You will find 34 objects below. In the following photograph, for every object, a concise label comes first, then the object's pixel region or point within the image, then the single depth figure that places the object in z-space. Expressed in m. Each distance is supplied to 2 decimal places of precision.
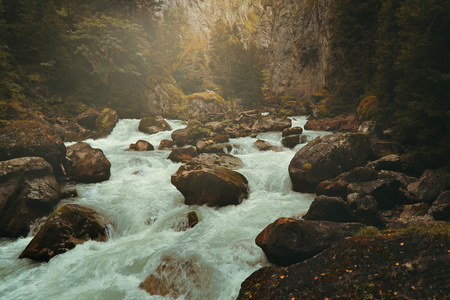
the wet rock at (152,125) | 25.55
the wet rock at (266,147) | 18.99
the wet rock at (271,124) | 24.92
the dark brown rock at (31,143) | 11.34
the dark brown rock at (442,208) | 7.07
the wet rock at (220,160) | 14.89
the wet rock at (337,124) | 19.59
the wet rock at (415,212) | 7.54
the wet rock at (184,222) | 8.94
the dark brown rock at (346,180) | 9.94
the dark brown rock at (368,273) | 4.00
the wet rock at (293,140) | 19.47
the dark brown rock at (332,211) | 7.69
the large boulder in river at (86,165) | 13.12
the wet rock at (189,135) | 22.12
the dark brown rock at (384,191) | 8.86
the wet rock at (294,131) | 20.98
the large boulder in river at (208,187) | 10.41
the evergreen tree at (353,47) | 20.52
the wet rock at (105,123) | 23.27
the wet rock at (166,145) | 20.89
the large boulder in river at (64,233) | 7.19
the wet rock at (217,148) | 18.16
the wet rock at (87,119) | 23.52
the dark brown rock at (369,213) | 7.77
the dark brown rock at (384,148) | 12.09
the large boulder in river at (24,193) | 8.66
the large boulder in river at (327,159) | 11.27
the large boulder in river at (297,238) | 5.93
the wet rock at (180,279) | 5.76
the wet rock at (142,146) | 19.68
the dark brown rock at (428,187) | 8.24
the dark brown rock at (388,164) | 10.58
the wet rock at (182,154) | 16.92
